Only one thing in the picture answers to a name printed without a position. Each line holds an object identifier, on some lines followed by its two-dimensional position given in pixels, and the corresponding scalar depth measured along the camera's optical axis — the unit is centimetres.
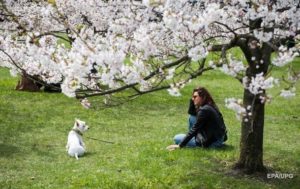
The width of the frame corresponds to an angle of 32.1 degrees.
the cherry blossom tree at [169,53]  643
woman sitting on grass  1090
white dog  1123
